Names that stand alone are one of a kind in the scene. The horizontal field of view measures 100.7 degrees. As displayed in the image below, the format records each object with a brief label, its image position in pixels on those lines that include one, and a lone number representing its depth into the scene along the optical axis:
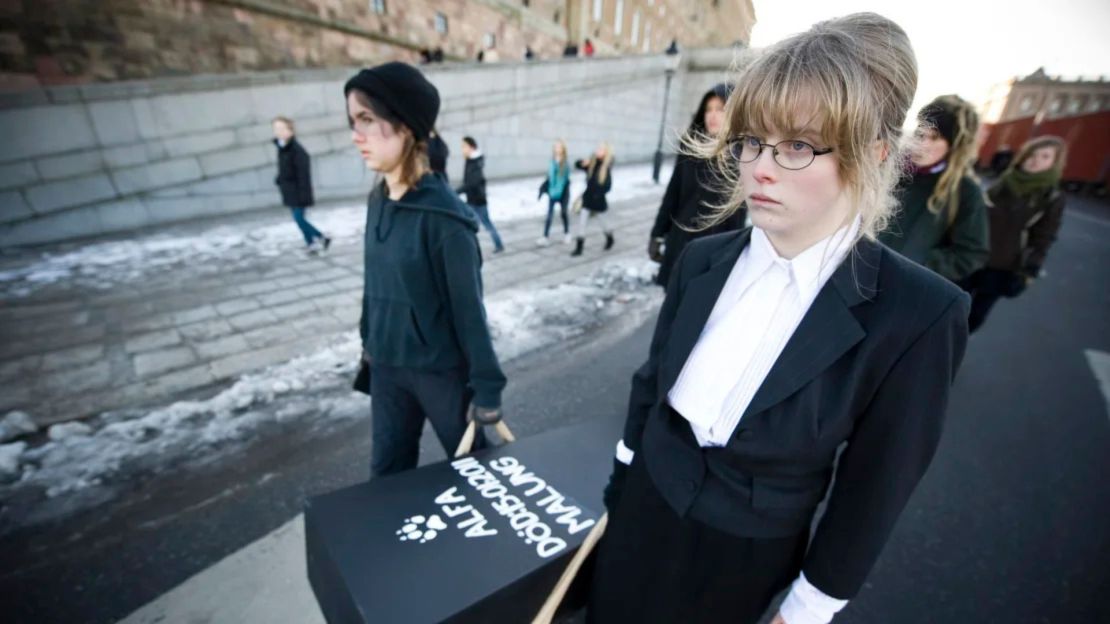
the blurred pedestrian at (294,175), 6.34
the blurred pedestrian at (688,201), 3.12
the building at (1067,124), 22.48
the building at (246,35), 8.22
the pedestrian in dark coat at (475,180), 7.07
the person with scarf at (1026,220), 3.68
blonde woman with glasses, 0.82
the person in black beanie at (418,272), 1.74
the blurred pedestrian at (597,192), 7.20
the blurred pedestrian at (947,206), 2.60
